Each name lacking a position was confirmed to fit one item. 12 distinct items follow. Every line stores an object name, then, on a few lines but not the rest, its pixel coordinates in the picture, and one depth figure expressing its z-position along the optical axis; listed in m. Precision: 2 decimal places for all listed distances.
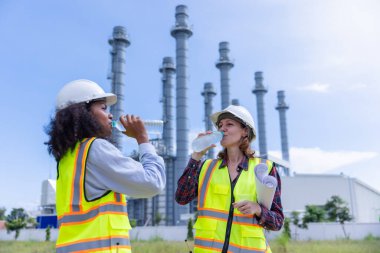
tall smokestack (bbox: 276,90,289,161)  47.81
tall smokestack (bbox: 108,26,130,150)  30.67
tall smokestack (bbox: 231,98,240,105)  46.47
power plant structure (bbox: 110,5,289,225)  31.30
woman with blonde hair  2.44
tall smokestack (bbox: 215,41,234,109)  38.92
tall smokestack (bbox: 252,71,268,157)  43.47
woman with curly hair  1.79
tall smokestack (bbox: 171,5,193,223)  31.04
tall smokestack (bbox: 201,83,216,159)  45.47
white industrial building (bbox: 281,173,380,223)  40.12
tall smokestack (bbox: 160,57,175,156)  35.89
